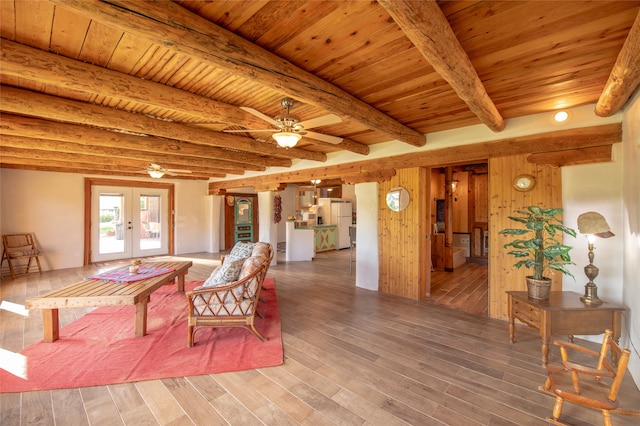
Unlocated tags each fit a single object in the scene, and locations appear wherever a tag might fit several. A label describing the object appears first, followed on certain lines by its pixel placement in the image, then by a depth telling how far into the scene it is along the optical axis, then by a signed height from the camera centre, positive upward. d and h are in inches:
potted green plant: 104.0 -15.6
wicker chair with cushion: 113.3 -37.6
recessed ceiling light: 124.5 +44.7
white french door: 297.3 -9.5
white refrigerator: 394.6 -10.4
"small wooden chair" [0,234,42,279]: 231.9 -31.8
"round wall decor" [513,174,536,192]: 135.1 +15.2
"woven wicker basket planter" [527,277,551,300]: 106.8 -30.6
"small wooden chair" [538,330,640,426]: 63.1 -45.4
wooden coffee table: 113.0 -36.1
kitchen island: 309.6 -34.4
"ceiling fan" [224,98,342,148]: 107.2 +37.2
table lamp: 96.0 -7.6
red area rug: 92.2 -55.5
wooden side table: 97.8 -39.4
